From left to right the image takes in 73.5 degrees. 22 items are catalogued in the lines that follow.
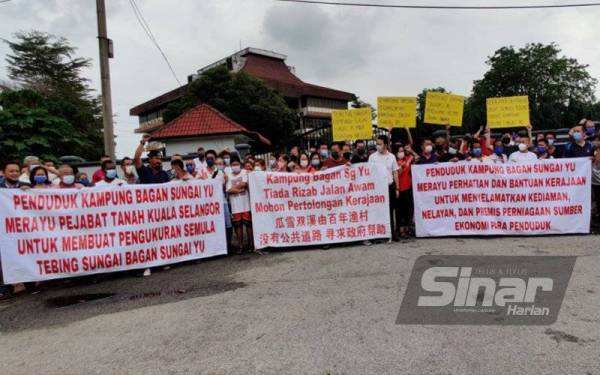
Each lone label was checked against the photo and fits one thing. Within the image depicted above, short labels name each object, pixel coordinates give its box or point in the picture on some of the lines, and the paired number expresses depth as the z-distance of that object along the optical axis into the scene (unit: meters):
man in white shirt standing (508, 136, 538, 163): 7.31
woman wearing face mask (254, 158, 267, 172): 7.83
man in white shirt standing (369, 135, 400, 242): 7.26
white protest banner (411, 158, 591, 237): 6.89
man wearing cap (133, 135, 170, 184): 6.71
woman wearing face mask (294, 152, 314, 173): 7.60
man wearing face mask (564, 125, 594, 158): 7.33
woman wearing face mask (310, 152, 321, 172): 7.78
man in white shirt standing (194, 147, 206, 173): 9.33
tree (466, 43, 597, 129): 46.75
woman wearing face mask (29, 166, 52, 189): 5.88
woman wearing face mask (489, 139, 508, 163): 7.63
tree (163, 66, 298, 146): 30.00
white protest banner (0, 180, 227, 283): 5.43
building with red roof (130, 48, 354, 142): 50.62
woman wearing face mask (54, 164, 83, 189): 6.03
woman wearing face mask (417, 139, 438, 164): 7.39
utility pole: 9.78
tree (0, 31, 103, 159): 17.06
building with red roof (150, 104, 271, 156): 18.80
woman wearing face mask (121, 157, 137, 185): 7.35
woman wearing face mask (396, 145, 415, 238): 7.36
